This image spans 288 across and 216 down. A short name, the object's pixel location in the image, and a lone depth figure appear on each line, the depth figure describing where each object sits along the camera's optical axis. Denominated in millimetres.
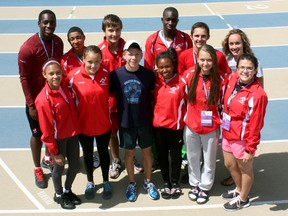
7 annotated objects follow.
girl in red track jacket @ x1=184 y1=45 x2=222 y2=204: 4375
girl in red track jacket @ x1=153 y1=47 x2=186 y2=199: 4527
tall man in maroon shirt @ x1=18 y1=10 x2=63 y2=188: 4738
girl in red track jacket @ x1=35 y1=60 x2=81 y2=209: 4312
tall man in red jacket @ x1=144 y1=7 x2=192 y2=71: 5281
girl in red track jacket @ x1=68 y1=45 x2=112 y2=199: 4496
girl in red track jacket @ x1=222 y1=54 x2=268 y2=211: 4191
